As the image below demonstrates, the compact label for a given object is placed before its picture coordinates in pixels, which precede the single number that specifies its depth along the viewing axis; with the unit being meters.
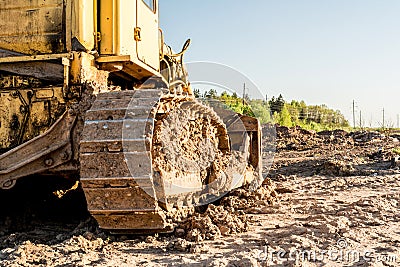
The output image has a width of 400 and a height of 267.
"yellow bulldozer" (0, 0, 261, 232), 3.81
